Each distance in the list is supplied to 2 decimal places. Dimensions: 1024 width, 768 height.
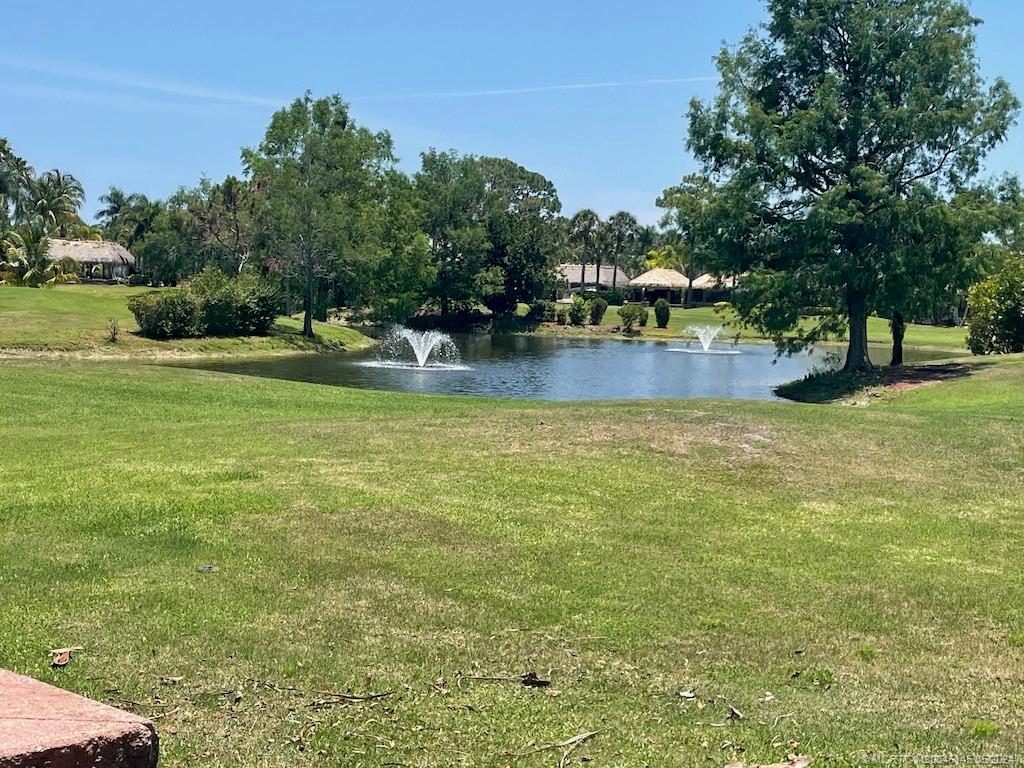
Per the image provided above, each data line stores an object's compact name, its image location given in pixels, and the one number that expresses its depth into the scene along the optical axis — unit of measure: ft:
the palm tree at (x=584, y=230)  385.50
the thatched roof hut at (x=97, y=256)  311.88
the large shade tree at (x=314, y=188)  182.80
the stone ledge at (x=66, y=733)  10.53
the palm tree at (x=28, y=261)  230.27
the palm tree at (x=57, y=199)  331.28
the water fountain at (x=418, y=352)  144.15
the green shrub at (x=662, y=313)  263.49
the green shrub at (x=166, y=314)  150.41
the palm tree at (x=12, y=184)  281.54
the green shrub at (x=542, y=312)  273.54
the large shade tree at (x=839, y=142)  107.86
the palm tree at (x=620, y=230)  386.11
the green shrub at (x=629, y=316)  258.98
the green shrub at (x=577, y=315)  271.08
